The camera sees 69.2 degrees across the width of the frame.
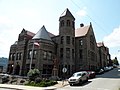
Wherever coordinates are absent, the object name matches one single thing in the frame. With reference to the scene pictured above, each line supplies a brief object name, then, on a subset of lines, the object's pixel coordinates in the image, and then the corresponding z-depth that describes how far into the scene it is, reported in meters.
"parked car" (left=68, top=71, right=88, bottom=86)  13.10
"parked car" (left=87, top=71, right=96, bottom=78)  17.42
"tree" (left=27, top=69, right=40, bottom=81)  15.69
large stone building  20.96
